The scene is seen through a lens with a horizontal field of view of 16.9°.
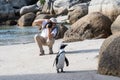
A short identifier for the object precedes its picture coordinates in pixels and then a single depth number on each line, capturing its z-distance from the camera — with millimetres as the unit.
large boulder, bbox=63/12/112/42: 17645
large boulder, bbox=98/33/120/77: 9344
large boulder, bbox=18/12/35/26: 45388
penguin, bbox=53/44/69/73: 10344
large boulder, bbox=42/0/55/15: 51069
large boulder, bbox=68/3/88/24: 37969
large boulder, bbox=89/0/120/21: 23266
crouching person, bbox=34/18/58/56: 14055
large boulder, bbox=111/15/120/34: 17203
